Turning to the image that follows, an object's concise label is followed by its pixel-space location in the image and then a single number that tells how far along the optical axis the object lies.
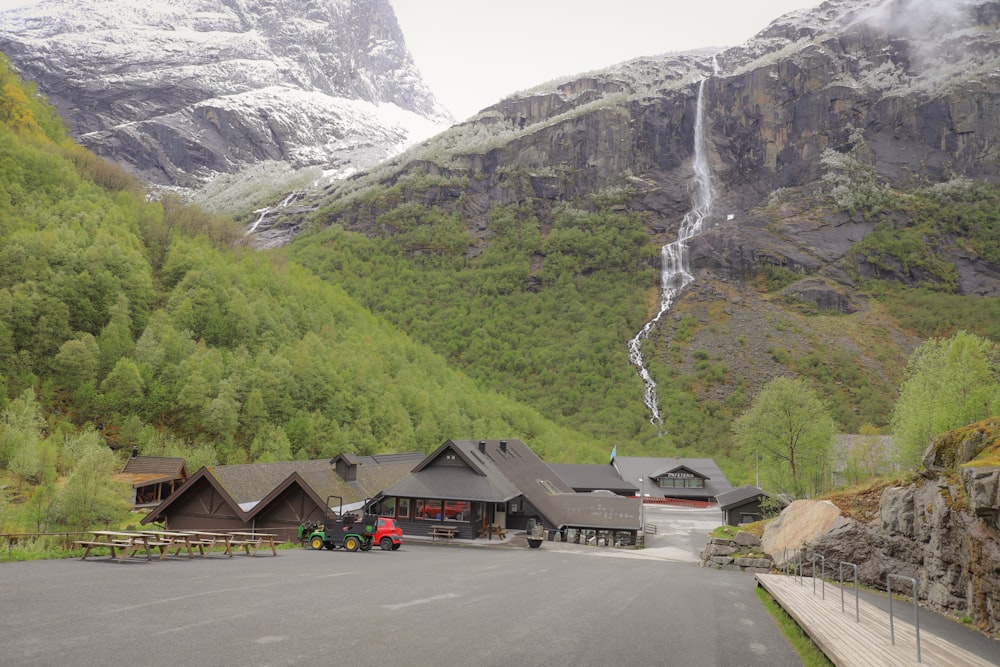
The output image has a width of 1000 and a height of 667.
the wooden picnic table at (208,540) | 21.16
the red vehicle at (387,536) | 29.41
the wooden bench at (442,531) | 38.72
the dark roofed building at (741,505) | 50.65
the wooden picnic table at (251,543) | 22.89
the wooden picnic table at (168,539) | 19.09
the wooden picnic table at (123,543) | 17.84
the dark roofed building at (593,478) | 75.50
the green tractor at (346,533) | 27.97
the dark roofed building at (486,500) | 40.22
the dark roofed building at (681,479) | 78.44
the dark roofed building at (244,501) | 34.41
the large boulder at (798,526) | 24.39
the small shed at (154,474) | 44.41
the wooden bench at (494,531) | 41.12
